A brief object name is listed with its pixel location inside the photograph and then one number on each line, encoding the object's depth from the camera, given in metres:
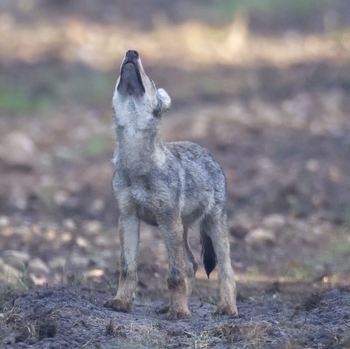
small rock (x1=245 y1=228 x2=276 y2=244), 20.53
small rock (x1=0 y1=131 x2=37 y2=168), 26.87
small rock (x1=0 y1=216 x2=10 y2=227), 21.44
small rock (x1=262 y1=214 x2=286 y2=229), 21.75
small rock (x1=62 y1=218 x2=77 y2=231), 21.69
